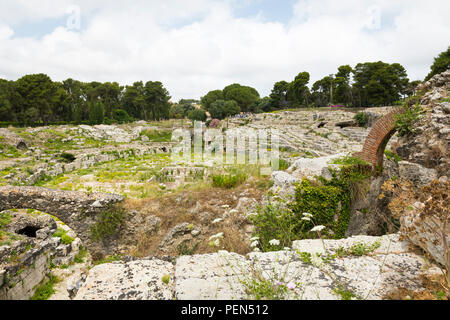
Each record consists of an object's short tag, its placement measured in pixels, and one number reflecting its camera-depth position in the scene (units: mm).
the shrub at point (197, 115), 43156
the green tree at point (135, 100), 50866
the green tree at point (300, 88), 44594
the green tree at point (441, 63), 26773
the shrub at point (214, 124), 35200
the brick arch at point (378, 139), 6715
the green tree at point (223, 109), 43312
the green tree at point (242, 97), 52844
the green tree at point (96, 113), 39184
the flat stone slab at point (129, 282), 2521
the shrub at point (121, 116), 45866
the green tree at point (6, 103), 32500
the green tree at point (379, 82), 36594
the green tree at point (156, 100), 49469
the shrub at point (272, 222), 4723
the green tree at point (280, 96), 53906
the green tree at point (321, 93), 50319
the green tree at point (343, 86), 42250
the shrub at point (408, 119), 6348
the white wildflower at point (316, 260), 2849
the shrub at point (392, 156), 7374
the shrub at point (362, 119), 24405
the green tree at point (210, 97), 56125
